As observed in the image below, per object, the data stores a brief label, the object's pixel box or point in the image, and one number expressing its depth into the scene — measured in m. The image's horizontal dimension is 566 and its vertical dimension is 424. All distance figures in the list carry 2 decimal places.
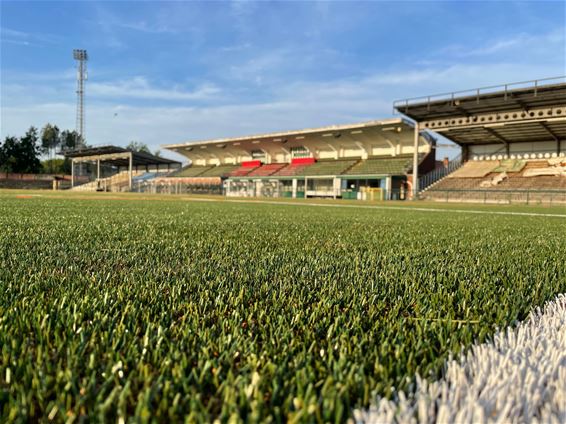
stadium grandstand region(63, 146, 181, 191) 48.91
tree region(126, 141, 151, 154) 92.19
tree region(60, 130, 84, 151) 83.06
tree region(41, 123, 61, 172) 80.81
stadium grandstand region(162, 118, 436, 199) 32.72
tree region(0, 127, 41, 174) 62.88
